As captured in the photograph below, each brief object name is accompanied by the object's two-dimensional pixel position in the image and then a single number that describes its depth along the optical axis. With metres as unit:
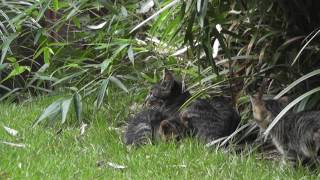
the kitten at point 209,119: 11.42
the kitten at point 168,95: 12.69
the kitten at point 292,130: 9.09
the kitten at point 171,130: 11.38
